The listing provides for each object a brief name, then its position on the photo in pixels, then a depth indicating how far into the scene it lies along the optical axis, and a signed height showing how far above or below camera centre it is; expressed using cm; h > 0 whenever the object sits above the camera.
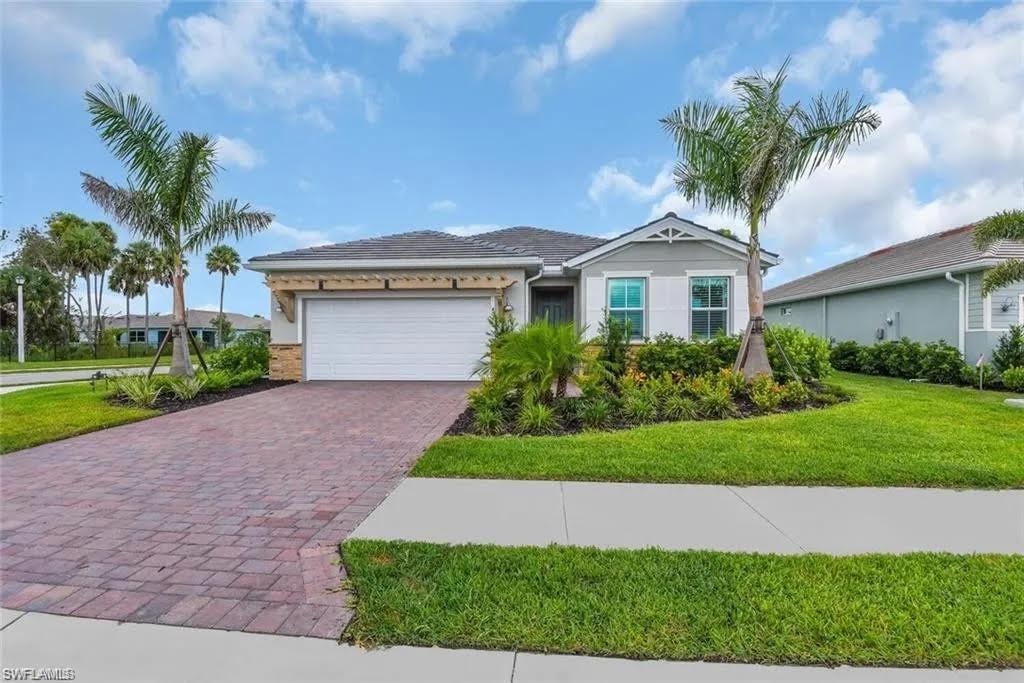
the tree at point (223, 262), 3848 +638
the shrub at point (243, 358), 1342 -39
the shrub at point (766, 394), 830 -89
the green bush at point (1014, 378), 1078 -81
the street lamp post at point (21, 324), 2398 +100
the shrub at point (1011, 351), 1164 -24
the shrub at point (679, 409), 762 -103
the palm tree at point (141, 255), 3606 +642
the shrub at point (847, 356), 1617 -49
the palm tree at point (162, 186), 1027 +342
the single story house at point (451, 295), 1302 +126
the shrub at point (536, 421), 688 -109
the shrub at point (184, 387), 1003 -89
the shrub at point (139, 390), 936 -89
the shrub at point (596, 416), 709 -105
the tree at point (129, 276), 3628 +506
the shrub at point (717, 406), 786 -102
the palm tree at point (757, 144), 912 +375
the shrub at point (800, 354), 1027 -26
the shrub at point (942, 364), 1248 -58
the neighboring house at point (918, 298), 1245 +136
